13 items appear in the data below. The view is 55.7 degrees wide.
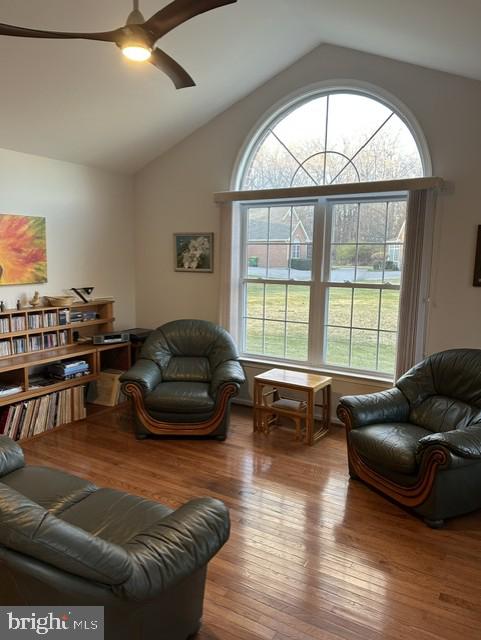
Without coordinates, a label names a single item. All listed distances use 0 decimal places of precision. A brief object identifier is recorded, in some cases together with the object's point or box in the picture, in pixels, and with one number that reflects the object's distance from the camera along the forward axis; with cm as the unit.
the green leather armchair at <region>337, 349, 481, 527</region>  280
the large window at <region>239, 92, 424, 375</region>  430
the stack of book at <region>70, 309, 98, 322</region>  487
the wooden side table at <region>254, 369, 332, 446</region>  409
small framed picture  520
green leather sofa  146
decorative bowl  459
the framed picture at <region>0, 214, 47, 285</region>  419
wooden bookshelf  412
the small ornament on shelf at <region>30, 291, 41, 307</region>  445
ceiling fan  196
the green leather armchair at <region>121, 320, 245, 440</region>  411
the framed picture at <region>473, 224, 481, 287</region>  380
